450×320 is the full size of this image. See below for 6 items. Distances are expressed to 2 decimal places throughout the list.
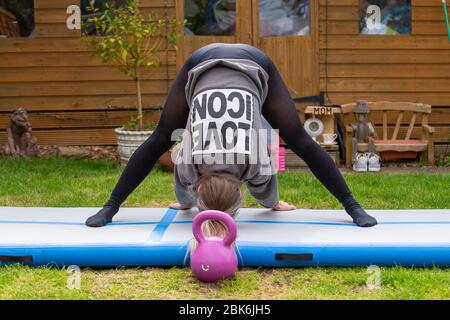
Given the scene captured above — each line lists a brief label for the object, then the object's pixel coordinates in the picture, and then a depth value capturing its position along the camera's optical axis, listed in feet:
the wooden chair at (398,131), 24.76
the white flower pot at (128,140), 22.99
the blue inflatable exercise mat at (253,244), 11.29
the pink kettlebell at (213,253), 10.36
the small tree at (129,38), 22.82
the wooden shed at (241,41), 25.66
